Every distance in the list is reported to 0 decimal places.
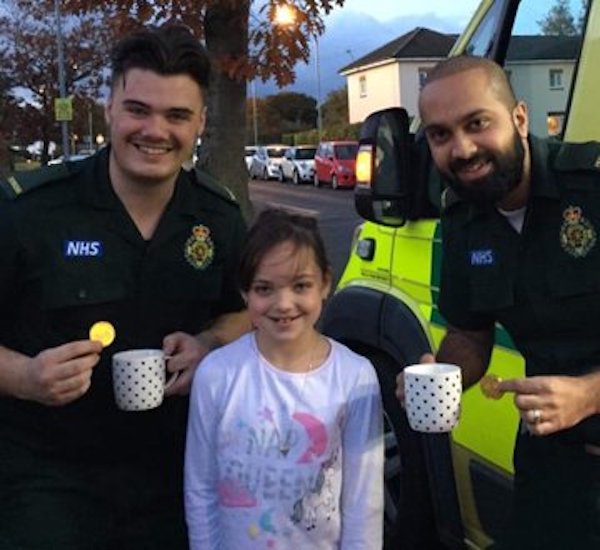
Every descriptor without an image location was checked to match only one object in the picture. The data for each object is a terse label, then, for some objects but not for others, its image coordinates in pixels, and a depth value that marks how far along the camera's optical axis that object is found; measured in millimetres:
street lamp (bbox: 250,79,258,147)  68312
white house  56594
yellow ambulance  2963
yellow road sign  23641
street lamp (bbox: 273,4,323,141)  9117
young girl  2385
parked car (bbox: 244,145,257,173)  47488
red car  32438
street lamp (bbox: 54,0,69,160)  25953
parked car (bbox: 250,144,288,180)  42625
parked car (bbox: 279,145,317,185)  37562
